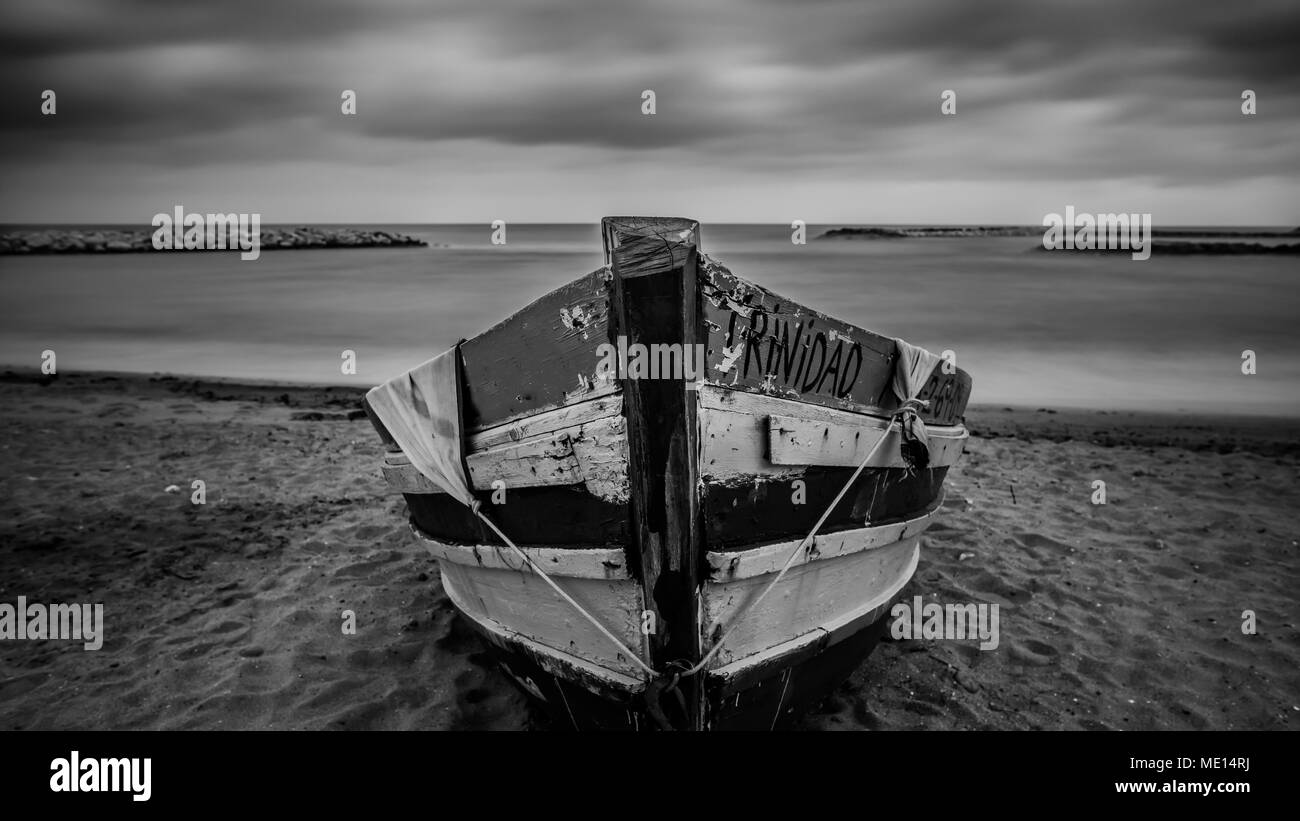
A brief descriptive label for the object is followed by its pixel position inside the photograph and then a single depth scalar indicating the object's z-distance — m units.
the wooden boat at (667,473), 2.73
